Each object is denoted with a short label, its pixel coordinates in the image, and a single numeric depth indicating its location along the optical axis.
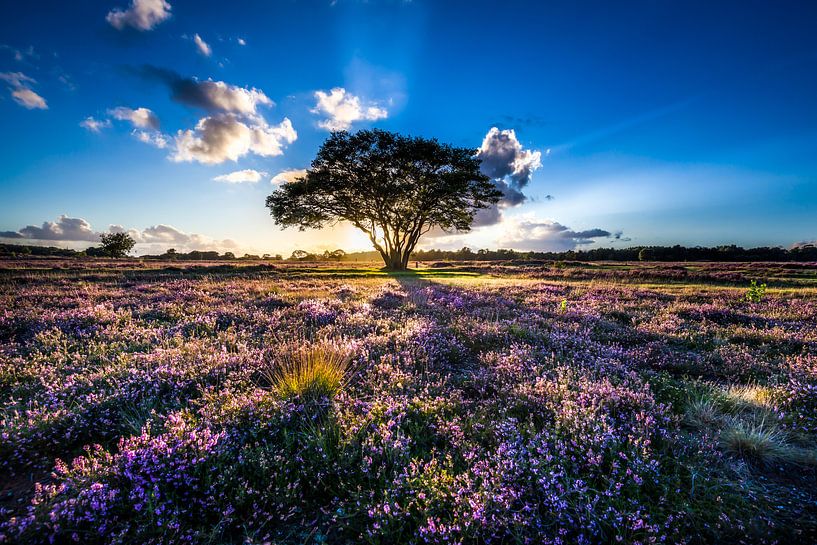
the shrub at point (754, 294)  12.51
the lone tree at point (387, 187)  37.41
